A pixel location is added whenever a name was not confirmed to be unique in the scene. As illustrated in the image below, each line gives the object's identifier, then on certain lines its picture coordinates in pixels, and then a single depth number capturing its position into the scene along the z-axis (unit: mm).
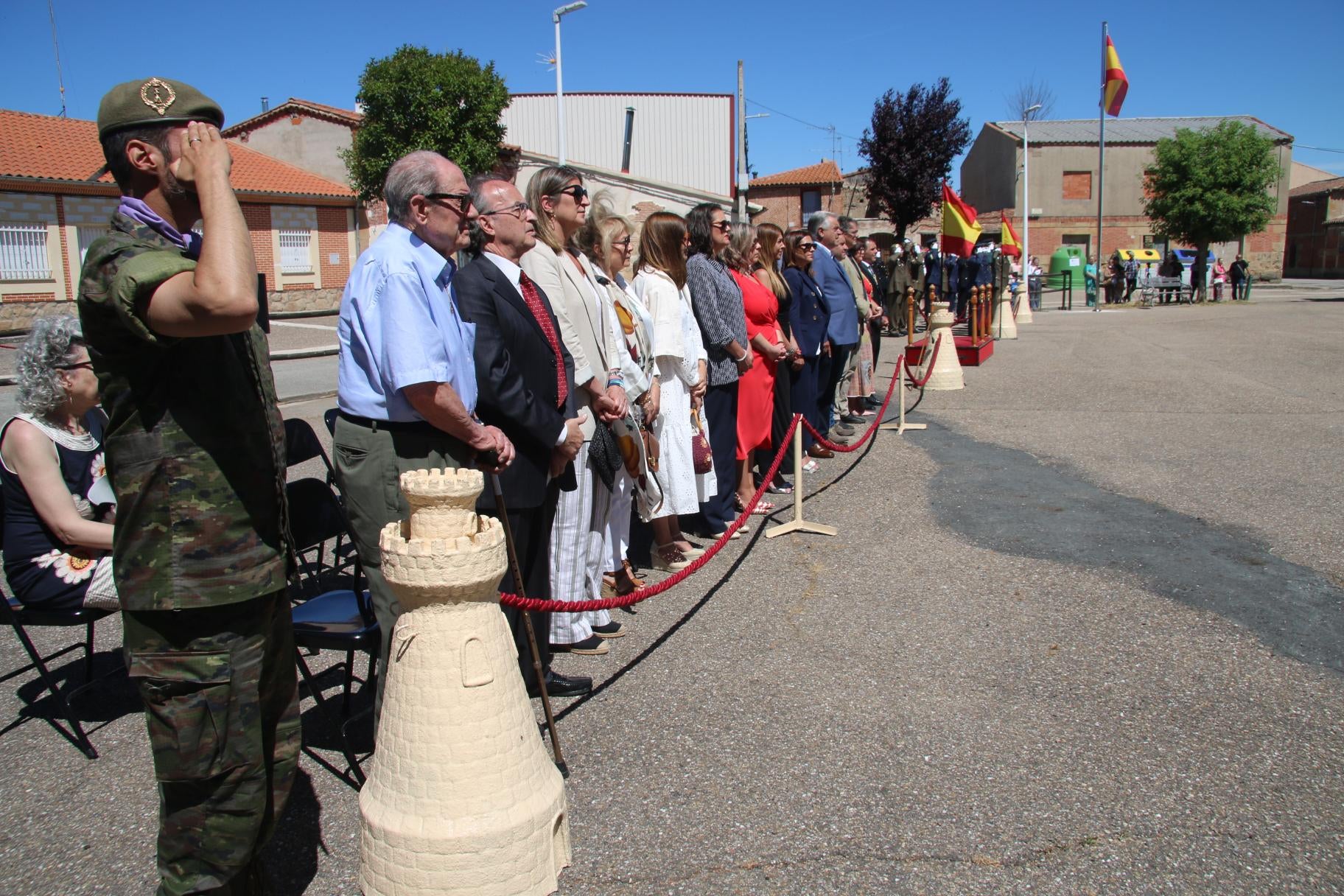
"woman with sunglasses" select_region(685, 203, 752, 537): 6172
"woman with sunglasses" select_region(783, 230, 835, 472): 7961
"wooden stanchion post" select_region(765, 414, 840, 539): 6141
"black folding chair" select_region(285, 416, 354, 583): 4789
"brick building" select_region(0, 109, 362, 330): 24656
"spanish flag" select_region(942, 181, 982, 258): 13961
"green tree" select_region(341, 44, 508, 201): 29641
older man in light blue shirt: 2879
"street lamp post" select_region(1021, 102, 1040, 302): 33722
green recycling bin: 40531
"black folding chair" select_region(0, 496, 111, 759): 3496
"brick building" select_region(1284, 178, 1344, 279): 57594
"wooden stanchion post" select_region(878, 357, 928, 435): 9367
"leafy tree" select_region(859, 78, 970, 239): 45250
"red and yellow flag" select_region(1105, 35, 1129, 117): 31328
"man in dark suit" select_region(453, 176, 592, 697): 3379
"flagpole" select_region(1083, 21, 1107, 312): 31453
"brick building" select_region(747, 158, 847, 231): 52938
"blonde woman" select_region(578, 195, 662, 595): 4957
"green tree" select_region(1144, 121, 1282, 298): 34188
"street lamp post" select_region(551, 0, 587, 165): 25812
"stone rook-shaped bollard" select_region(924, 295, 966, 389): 12312
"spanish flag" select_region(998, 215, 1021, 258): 23625
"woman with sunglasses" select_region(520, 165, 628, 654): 4270
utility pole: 30938
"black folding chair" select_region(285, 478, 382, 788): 3246
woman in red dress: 6836
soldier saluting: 2049
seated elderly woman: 3609
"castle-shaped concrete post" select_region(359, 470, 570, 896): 1977
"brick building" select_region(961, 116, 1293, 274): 53344
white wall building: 39875
